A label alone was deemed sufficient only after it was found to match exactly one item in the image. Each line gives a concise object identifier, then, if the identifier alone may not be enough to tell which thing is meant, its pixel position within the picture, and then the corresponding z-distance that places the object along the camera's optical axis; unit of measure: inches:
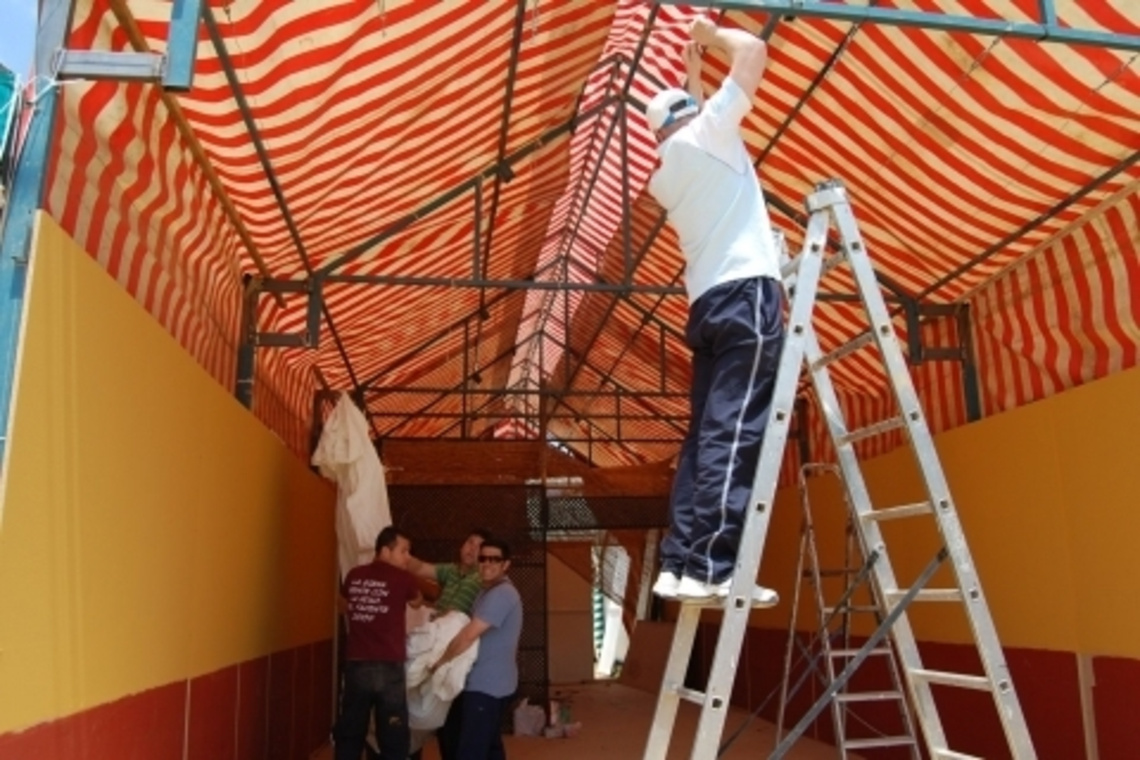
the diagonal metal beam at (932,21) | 110.7
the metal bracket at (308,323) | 214.1
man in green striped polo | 215.8
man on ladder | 92.6
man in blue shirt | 192.4
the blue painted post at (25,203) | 90.6
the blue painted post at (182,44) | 97.0
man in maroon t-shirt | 193.8
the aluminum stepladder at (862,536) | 87.6
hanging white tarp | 235.3
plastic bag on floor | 311.9
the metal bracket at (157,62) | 97.1
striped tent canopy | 141.3
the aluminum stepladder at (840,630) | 141.5
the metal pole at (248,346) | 209.9
